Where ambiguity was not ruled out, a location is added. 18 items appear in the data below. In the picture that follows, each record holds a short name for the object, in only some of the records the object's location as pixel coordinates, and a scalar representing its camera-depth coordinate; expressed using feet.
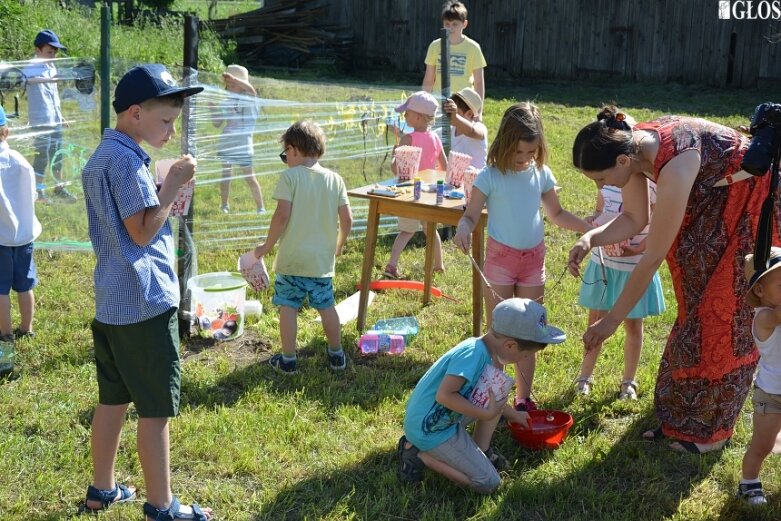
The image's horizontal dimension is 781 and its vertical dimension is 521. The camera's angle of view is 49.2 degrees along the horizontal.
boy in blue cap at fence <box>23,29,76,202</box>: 24.27
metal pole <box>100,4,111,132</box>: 20.80
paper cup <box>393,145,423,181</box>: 20.31
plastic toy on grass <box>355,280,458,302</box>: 21.74
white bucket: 18.11
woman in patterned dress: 12.29
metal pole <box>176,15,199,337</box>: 17.49
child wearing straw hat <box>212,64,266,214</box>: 21.50
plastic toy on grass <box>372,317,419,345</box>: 18.57
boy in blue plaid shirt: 10.19
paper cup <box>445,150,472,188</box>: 19.44
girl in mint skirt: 15.35
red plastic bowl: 13.70
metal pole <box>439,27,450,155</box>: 26.94
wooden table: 17.81
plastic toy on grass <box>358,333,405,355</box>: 17.92
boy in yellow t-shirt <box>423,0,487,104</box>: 27.66
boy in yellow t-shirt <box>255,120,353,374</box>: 16.19
